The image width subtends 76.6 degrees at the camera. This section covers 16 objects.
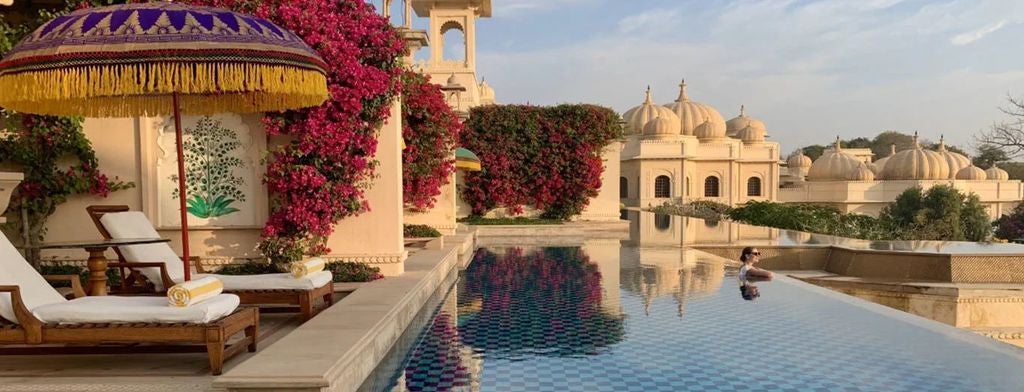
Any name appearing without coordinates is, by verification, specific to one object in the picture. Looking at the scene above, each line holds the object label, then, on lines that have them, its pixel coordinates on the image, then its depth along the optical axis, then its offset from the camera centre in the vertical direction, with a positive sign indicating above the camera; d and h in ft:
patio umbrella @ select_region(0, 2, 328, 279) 11.38 +2.26
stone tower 80.43 +18.61
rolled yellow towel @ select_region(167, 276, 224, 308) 11.59 -2.04
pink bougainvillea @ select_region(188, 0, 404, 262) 20.43 +1.61
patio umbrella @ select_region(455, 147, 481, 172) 47.09 +1.28
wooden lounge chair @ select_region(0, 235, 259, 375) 11.44 -2.54
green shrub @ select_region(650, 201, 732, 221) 88.83 -5.07
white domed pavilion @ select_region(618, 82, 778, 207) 116.88 +3.39
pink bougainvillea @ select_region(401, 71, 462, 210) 37.22 +2.33
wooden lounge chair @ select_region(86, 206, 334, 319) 15.93 -2.49
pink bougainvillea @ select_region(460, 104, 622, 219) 60.23 +2.03
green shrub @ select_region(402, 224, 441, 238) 37.93 -3.15
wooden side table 14.83 -1.99
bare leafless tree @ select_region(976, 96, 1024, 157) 71.20 +4.46
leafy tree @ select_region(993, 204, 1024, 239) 98.60 -8.23
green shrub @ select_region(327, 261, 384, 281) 20.74 -3.00
